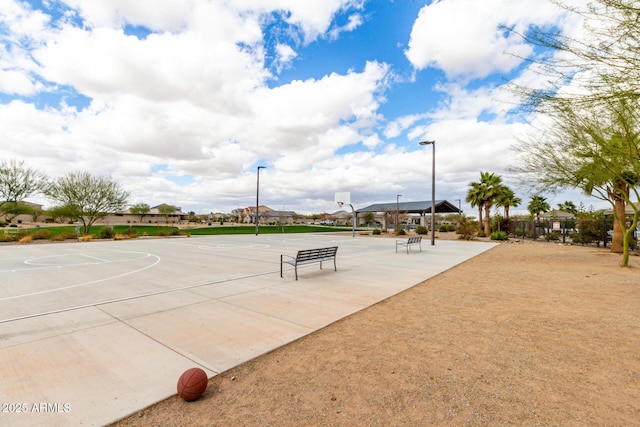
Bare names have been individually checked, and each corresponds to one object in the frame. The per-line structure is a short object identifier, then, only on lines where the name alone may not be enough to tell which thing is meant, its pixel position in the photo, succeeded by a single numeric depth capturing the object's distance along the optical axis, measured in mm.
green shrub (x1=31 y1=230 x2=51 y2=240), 23453
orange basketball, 2980
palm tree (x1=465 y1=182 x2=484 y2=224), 34219
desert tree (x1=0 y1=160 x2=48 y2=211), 26000
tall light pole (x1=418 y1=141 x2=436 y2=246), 21078
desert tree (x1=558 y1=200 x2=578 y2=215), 41534
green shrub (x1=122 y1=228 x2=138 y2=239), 27144
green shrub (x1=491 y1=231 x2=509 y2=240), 27359
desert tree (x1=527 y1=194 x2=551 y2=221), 43809
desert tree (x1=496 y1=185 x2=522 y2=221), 33122
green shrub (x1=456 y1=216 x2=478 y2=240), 28091
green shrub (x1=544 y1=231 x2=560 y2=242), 26078
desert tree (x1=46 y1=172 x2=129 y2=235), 30062
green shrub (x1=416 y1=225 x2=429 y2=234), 33469
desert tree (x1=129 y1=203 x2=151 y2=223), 73062
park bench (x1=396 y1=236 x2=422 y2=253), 16334
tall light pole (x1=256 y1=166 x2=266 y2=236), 29512
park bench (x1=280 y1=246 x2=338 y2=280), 9033
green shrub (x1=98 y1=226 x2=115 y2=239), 25969
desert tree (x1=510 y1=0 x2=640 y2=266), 4207
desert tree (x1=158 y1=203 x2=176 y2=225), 88462
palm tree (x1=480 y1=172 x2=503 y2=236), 33000
